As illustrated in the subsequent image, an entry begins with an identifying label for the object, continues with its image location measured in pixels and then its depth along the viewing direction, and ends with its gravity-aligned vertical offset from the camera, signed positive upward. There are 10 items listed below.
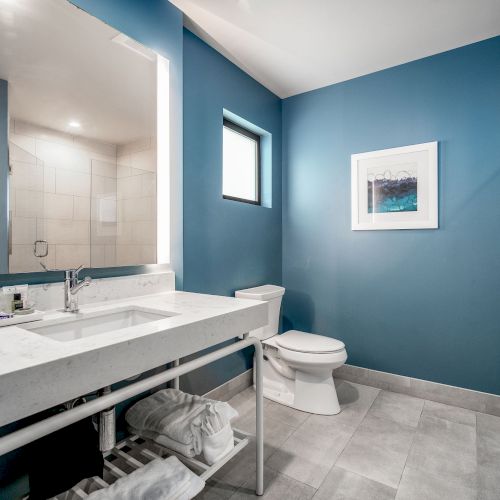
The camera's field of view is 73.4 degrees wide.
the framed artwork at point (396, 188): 2.27 +0.42
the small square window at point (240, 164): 2.50 +0.66
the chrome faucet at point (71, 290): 1.28 -0.17
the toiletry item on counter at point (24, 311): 1.13 -0.22
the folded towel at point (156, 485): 1.11 -0.82
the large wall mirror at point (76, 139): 1.23 +0.46
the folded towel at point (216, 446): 1.32 -0.79
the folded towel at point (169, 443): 1.30 -0.79
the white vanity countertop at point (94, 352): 0.69 -0.27
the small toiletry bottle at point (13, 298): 1.13 -0.18
